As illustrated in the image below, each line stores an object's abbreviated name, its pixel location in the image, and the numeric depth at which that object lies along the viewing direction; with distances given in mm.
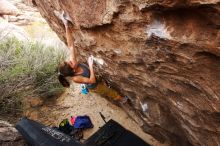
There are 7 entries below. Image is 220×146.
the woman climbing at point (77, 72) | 1946
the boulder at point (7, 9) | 7244
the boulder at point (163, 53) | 1170
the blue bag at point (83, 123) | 3036
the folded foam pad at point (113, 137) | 2507
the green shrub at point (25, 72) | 3291
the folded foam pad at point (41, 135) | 2095
